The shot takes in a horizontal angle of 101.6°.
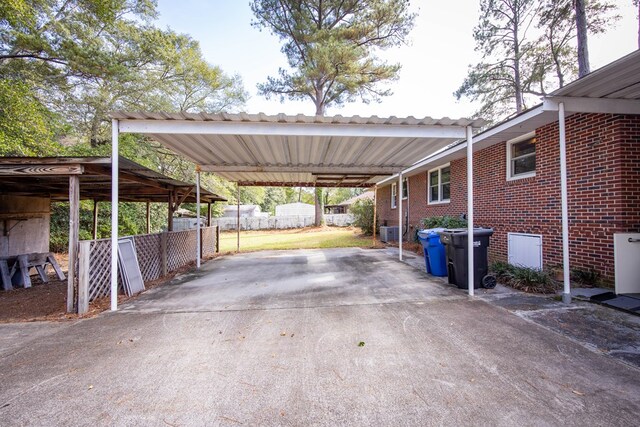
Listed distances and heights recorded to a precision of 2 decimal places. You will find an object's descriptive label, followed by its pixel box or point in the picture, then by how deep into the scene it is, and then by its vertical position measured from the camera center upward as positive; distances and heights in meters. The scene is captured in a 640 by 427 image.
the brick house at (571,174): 3.99 +0.85
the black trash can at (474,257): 4.78 -0.75
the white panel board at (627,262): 4.12 -0.73
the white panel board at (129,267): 4.87 -0.93
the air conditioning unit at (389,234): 12.63 -0.82
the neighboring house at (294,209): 36.81 +1.22
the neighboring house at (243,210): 33.41 +1.00
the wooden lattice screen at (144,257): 4.02 -0.87
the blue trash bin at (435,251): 5.75 -0.77
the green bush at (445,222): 7.74 -0.16
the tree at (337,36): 12.71 +9.28
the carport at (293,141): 4.13 +1.53
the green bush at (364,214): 15.24 +0.19
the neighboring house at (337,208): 34.08 +1.34
